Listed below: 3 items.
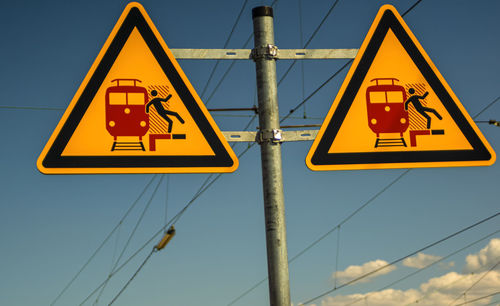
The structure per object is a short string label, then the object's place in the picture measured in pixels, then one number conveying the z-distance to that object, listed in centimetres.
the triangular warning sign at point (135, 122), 345
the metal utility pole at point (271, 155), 329
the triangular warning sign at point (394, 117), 363
